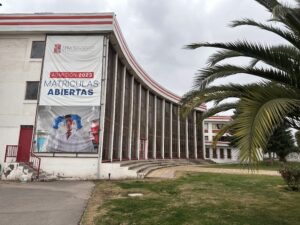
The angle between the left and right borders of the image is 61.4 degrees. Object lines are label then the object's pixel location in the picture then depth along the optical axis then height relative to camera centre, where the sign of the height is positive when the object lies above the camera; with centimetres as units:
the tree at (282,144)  3244 +214
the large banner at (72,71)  1493 +516
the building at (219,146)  4906 +256
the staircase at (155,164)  1625 -46
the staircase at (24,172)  1286 -78
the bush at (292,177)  1125 -70
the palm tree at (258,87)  349 +166
